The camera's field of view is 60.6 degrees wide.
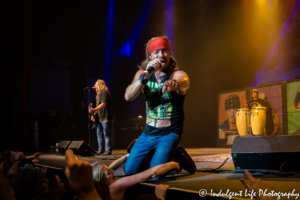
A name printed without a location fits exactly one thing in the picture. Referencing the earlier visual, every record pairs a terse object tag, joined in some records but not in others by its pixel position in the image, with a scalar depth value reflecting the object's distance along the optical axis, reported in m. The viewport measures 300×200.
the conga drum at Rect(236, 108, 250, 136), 7.55
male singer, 2.57
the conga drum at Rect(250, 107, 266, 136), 7.30
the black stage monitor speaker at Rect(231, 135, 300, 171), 2.65
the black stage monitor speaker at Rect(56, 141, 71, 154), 6.20
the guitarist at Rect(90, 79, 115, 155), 6.00
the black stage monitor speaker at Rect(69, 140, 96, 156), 5.67
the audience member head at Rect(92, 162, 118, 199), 1.89
